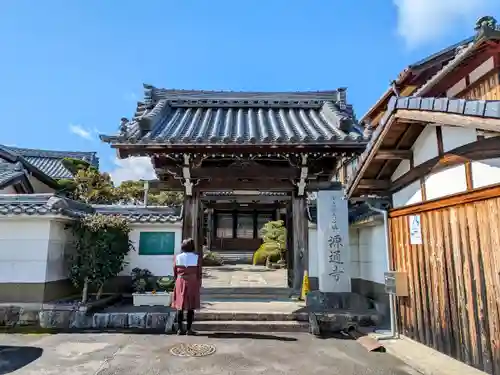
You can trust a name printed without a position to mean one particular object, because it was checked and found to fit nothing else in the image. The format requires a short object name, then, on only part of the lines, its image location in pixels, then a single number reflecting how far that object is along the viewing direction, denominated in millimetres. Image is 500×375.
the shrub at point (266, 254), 19359
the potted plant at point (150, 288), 7977
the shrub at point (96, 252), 7582
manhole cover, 5238
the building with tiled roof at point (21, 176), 14516
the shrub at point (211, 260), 20719
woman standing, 6262
